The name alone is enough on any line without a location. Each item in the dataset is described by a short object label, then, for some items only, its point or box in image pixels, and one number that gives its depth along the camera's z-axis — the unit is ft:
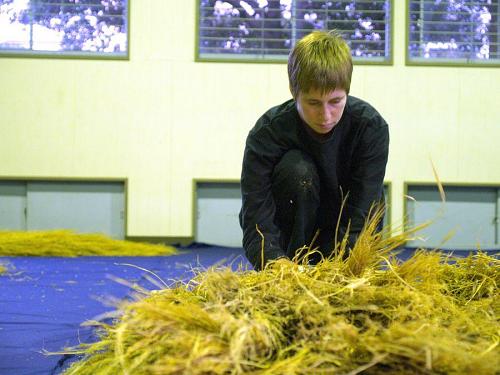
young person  6.07
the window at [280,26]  19.08
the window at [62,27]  18.83
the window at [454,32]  19.19
